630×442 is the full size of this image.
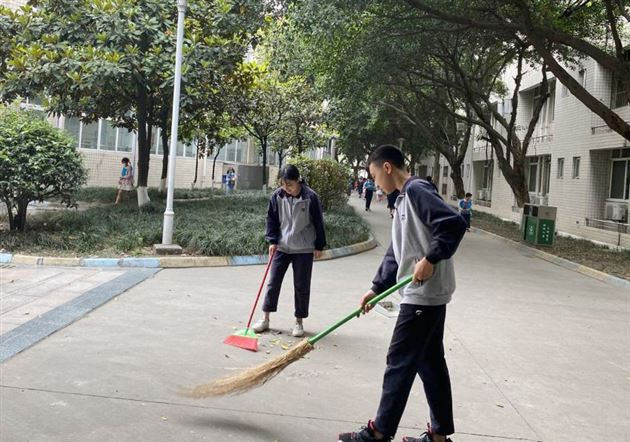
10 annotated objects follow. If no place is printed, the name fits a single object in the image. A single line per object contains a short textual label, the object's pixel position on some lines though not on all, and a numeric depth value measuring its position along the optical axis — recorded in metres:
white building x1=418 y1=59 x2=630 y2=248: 17.44
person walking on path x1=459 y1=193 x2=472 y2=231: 18.88
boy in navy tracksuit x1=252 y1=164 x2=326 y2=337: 5.61
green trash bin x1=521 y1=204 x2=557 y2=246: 15.27
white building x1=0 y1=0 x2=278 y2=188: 28.55
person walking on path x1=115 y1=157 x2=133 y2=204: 17.88
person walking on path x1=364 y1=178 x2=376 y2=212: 27.03
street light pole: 9.96
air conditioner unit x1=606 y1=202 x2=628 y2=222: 17.11
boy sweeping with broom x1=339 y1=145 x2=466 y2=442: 3.00
